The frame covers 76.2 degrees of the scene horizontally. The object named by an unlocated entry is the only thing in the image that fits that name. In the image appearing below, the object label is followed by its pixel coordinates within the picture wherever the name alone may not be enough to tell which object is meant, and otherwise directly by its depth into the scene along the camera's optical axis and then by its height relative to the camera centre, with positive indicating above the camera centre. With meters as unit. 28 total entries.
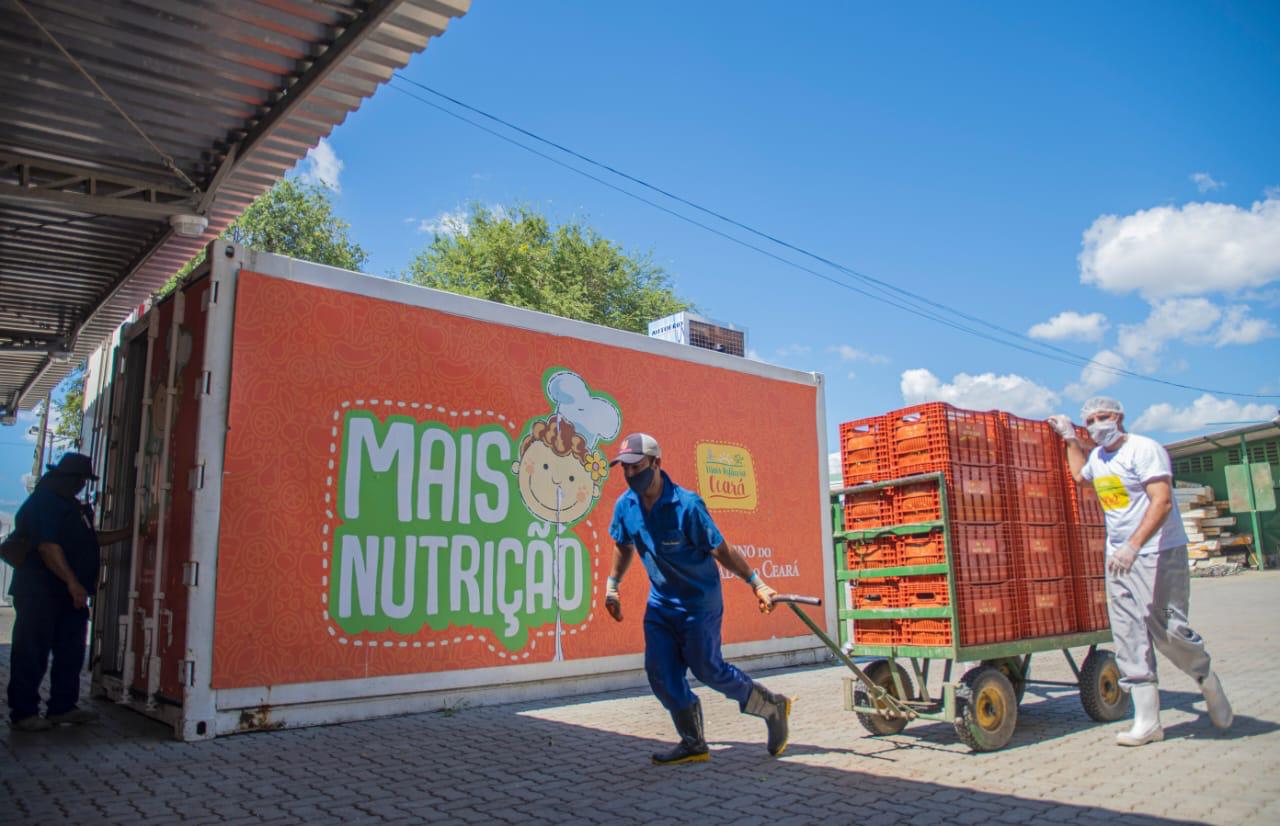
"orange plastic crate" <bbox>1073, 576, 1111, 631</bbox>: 6.34 -0.47
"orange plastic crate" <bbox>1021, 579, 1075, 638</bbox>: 5.90 -0.47
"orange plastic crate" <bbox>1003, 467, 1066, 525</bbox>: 6.13 +0.36
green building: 24.14 +2.43
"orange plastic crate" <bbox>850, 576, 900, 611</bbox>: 5.82 -0.34
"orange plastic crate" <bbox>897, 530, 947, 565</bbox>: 5.50 -0.02
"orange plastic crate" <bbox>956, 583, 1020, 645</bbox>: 5.41 -0.46
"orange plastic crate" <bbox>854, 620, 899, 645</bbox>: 5.76 -0.61
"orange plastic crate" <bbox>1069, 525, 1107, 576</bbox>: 6.44 -0.06
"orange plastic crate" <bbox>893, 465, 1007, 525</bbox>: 5.64 +0.33
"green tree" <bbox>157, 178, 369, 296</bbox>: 25.00 +10.14
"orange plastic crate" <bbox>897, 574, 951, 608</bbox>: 5.44 -0.31
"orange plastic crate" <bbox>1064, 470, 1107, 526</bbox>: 6.53 +0.32
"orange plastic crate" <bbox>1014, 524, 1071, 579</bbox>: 6.01 -0.05
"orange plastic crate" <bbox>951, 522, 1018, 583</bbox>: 5.53 -0.05
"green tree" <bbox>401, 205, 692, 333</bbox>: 29.95 +10.50
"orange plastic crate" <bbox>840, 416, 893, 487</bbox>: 6.15 +0.72
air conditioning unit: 10.32 +2.76
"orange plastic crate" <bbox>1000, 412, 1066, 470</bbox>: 6.21 +0.77
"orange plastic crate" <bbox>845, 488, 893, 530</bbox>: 6.01 +0.27
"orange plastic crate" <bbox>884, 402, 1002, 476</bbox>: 5.72 +0.77
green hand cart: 5.17 -0.91
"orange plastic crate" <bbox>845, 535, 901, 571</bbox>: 5.89 -0.06
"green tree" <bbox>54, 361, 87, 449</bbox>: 26.41 +4.85
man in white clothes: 5.39 -0.20
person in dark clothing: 5.94 -0.30
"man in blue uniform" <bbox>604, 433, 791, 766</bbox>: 4.93 -0.31
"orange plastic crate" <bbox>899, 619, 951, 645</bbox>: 5.37 -0.58
